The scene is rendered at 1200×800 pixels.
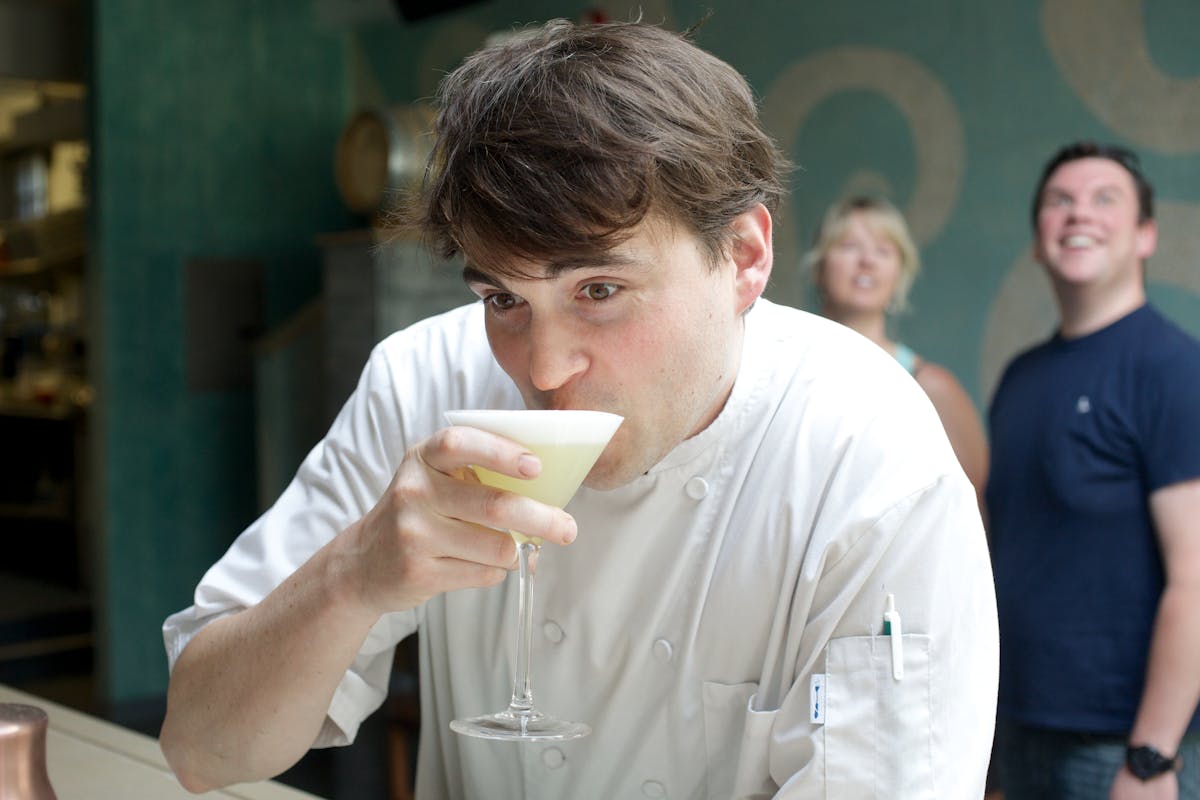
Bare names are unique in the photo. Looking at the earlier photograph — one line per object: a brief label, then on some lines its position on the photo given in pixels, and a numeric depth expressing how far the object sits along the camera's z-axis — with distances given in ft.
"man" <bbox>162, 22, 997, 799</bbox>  4.07
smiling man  7.99
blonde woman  10.36
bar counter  5.19
